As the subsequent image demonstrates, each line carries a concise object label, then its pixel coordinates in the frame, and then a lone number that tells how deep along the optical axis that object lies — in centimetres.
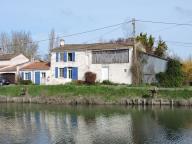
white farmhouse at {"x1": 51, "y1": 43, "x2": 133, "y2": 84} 5641
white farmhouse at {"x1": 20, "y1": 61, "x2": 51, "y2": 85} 6306
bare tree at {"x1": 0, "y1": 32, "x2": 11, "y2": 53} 9334
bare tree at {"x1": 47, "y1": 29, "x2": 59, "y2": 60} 9125
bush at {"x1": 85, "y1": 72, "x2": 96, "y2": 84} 5746
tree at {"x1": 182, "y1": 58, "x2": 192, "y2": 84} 5962
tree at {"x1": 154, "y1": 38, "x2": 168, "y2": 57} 6982
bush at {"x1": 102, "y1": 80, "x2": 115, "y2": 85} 5563
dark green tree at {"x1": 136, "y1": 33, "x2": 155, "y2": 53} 7236
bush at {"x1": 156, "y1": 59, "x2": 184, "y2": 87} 5145
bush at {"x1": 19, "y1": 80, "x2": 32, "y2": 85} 6084
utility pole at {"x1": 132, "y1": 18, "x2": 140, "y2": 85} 5489
